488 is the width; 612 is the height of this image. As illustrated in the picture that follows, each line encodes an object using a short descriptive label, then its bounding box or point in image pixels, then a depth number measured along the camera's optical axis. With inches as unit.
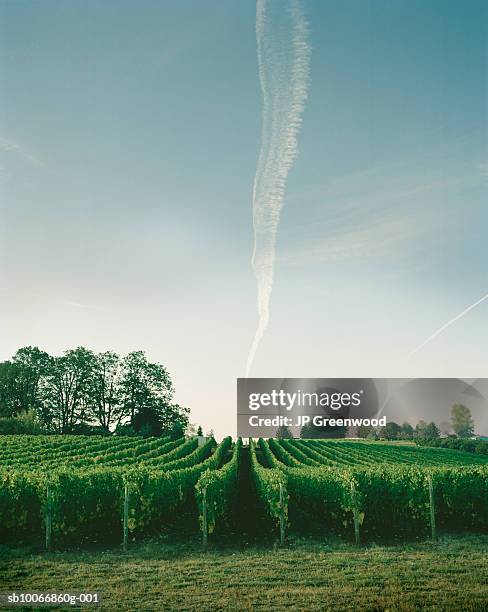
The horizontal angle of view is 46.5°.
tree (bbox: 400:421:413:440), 3634.4
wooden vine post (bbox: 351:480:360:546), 631.8
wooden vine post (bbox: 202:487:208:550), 623.1
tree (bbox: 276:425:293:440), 4097.0
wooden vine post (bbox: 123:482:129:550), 610.2
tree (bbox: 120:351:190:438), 3430.1
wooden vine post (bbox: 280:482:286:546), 633.0
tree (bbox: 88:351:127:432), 3346.5
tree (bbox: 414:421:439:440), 3486.7
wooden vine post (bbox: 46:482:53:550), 607.8
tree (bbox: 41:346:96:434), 3206.2
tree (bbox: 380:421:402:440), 3663.9
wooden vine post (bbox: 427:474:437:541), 660.2
